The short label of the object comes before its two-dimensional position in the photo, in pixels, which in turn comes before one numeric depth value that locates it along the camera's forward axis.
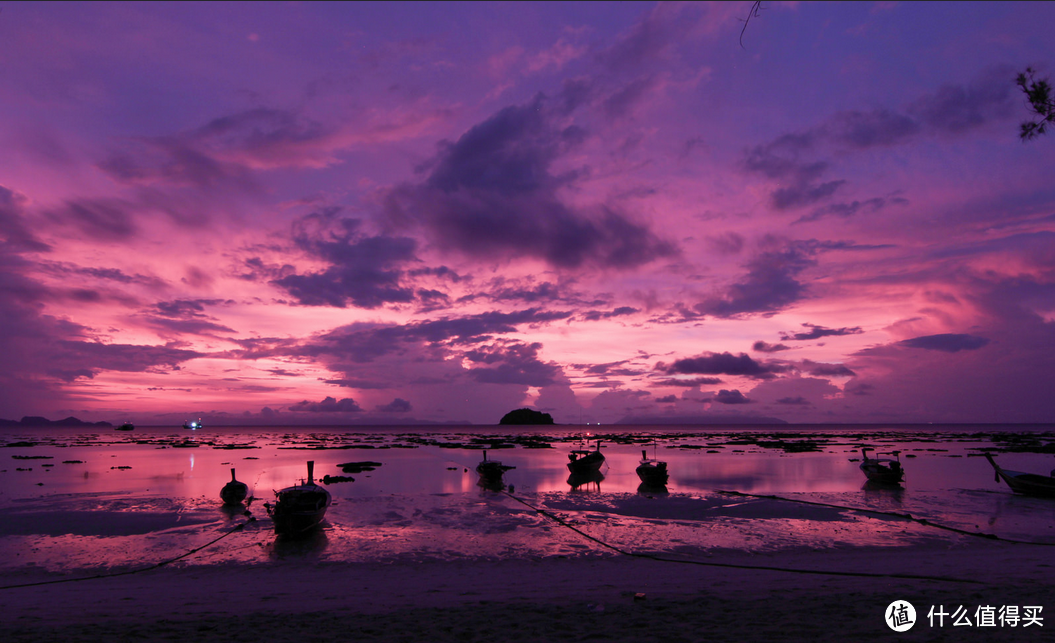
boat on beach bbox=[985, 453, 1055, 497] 34.19
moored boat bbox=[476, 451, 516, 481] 44.61
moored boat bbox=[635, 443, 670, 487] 41.56
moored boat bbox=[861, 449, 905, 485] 40.97
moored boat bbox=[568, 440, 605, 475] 49.59
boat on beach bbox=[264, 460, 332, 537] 23.95
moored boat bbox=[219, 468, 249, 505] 33.41
